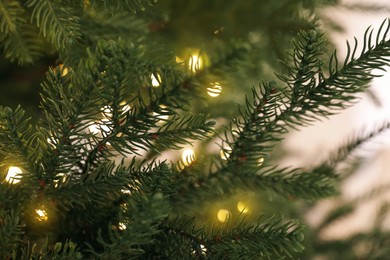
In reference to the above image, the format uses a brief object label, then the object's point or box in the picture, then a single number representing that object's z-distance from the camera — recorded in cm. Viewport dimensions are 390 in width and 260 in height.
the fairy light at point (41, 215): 92
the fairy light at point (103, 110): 86
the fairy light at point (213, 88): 86
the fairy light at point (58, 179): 89
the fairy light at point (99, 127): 88
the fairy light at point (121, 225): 91
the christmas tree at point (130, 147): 85
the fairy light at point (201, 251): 90
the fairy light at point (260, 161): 98
